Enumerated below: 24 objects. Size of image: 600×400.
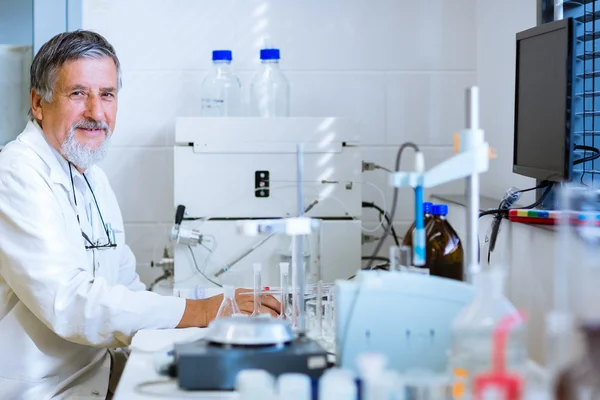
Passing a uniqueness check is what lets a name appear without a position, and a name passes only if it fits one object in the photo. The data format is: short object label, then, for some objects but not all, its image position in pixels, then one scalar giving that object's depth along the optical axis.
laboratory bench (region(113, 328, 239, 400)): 1.18
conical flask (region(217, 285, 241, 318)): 1.61
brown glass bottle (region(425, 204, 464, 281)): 1.47
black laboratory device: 1.18
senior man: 1.77
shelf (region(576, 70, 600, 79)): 1.97
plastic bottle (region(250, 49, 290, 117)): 2.63
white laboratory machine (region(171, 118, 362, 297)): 2.34
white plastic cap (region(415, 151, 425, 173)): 1.27
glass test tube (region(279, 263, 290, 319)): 1.68
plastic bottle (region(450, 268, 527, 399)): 1.03
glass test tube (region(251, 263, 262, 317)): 1.58
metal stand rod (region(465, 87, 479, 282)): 1.25
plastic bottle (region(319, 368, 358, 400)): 0.98
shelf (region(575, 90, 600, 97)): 1.95
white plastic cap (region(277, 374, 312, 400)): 0.99
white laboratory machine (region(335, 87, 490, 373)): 1.21
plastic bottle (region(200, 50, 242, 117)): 2.60
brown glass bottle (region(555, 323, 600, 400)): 0.86
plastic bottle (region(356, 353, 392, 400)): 0.98
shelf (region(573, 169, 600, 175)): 1.96
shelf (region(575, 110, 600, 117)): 1.98
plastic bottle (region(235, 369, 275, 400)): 0.99
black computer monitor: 1.62
